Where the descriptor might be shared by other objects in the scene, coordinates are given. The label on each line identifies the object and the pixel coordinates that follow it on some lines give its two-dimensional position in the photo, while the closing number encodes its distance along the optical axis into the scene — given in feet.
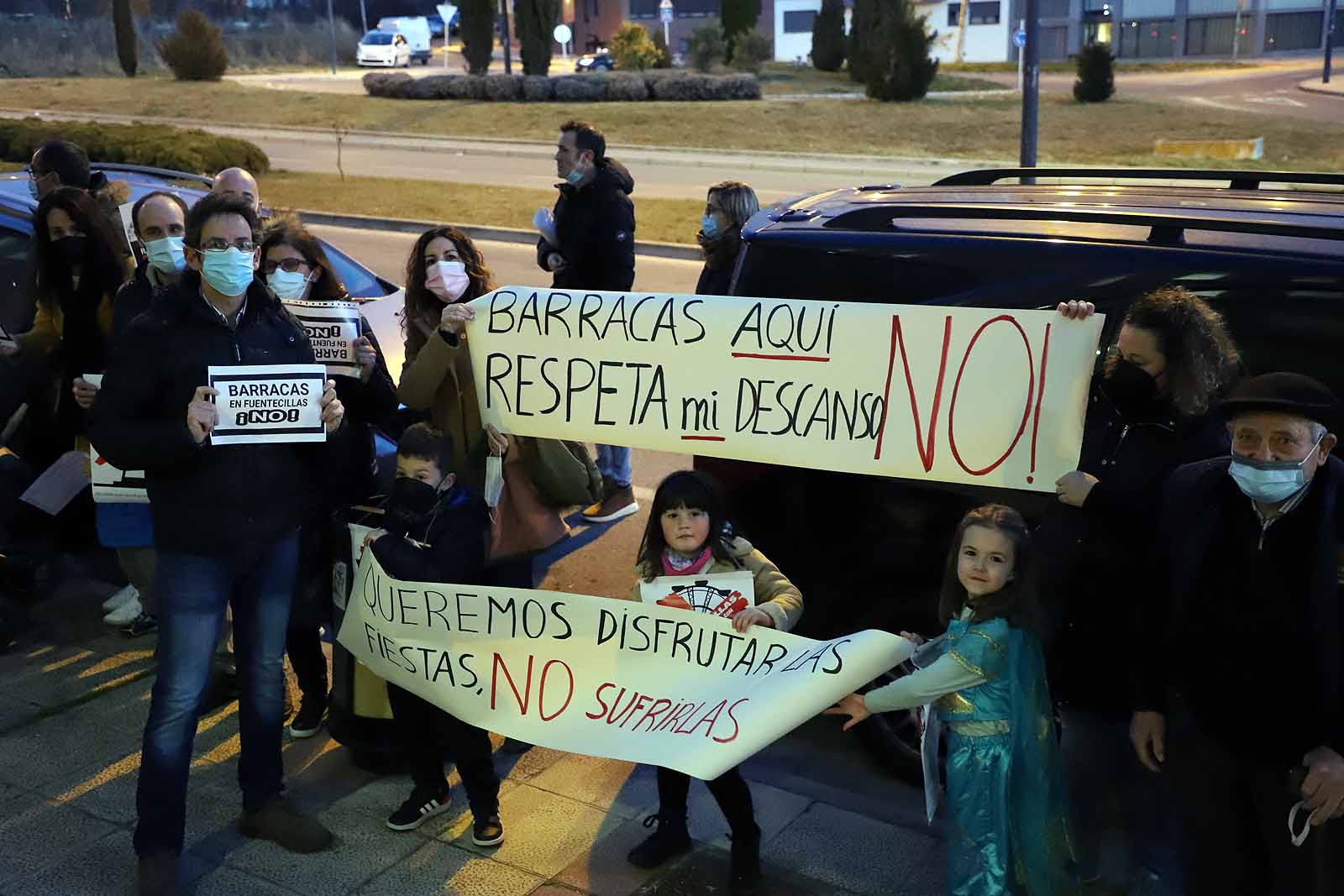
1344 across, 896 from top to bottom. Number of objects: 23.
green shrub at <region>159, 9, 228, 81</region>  146.72
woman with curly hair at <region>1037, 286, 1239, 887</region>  11.12
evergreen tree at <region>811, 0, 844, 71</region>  157.07
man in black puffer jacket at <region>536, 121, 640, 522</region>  23.56
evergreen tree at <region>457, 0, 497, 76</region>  141.49
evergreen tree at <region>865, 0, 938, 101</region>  122.31
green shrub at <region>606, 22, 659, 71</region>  162.48
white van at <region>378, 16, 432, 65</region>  198.08
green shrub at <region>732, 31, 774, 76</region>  157.99
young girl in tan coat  12.53
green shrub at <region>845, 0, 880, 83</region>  137.39
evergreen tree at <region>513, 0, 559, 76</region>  132.67
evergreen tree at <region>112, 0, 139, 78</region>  156.66
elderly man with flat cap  9.48
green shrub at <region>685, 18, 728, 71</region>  156.04
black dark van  11.80
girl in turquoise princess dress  11.25
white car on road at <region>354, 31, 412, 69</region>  187.62
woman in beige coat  14.43
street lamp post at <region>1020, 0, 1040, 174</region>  50.06
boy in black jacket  13.33
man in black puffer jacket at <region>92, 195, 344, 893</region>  12.30
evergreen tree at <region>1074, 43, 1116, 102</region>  120.47
